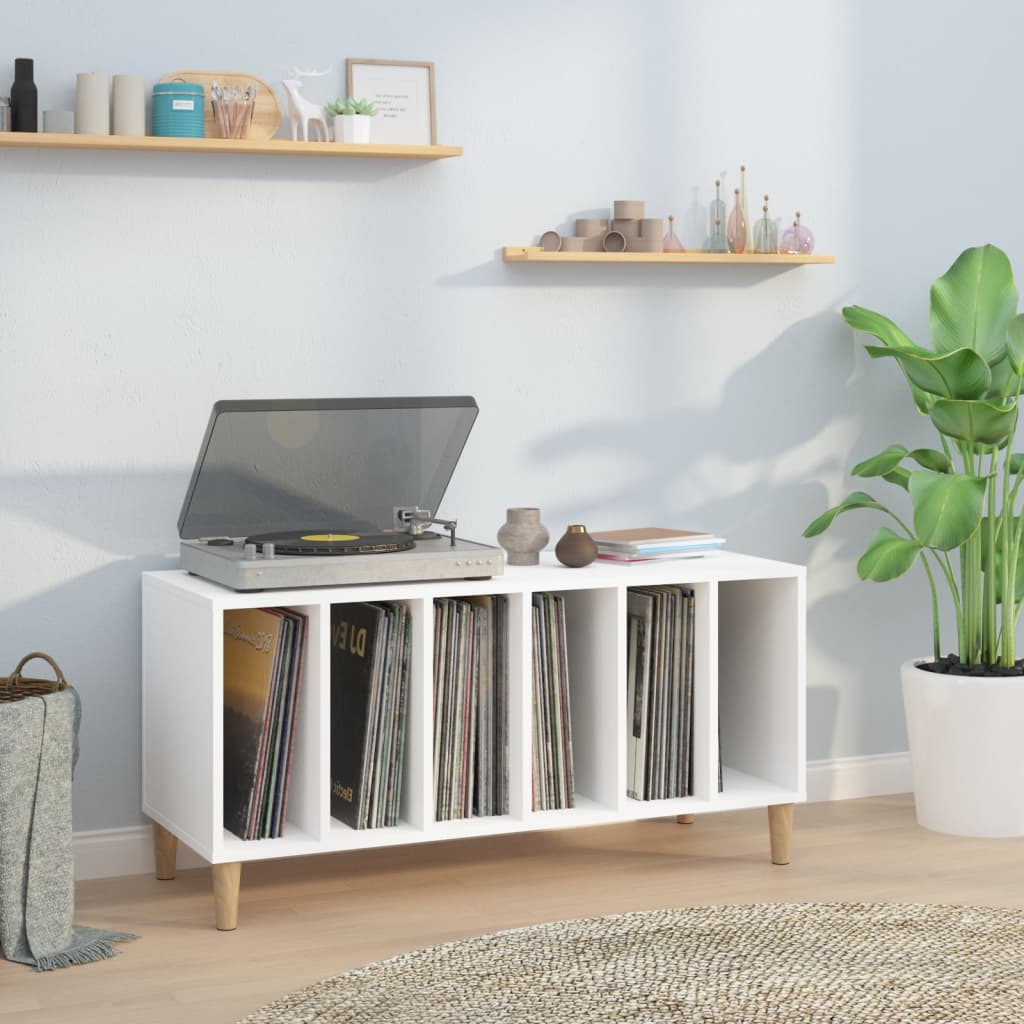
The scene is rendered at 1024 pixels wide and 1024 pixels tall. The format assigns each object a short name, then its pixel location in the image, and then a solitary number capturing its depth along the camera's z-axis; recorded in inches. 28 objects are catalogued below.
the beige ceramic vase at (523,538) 135.3
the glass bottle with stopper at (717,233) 150.3
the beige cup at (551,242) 144.1
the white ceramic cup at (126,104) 128.5
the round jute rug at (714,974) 101.3
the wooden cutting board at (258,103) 132.8
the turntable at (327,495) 122.5
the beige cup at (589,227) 145.3
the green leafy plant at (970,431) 142.2
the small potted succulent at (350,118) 134.4
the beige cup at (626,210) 146.4
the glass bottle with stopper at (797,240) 152.4
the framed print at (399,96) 138.3
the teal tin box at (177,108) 129.3
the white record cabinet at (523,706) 120.0
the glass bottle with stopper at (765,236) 151.6
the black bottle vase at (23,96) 125.6
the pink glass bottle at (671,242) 149.3
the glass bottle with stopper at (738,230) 150.3
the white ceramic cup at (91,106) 127.3
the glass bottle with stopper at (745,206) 152.1
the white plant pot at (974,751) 144.4
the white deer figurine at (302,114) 133.4
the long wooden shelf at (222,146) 125.7
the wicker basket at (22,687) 123.0
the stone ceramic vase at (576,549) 132.6
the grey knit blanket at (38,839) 111.5
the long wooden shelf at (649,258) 143.0
